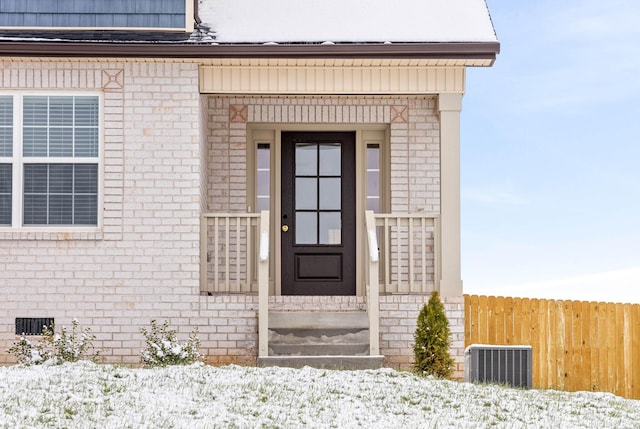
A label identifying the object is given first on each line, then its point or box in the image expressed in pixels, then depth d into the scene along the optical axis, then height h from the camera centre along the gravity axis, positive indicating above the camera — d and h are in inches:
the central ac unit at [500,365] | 481.4 -62.5
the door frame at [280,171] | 579.2 +37.5
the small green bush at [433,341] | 467.5 -49.6
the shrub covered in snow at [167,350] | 465.1 -54.7
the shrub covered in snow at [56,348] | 471.5 -55.4
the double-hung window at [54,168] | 508.1 +35.8
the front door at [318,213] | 582.6 +15.0
